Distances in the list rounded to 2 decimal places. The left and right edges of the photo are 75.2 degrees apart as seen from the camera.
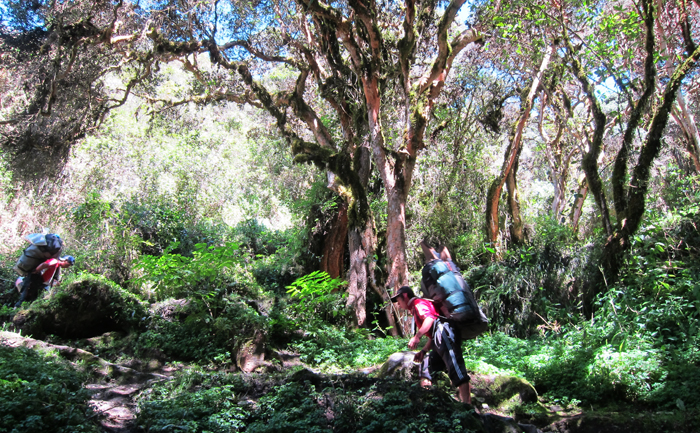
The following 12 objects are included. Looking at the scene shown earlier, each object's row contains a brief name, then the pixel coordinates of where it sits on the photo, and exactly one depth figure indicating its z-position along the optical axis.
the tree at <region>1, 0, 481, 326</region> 8.70
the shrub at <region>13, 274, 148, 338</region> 6.94
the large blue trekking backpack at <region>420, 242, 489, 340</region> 4.42
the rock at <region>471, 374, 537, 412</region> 5.00
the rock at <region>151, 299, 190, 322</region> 7.55
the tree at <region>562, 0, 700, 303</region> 7.14
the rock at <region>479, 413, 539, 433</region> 3.64
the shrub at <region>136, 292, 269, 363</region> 6.73
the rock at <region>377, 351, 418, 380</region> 5.00
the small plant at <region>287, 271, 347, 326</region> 8.12
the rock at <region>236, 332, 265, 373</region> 6.46
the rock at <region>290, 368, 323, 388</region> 4.52
